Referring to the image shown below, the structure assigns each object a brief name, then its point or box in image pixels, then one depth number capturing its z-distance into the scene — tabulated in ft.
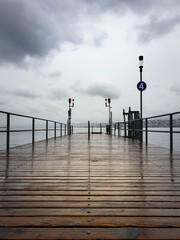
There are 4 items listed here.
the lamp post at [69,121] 49.28
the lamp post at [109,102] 56.67
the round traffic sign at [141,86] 22.72
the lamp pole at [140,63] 23.06
